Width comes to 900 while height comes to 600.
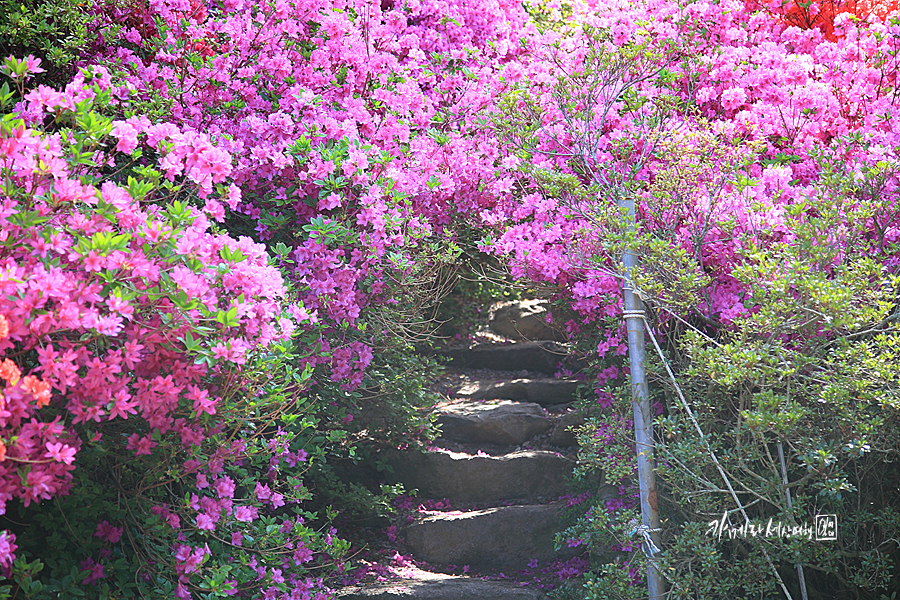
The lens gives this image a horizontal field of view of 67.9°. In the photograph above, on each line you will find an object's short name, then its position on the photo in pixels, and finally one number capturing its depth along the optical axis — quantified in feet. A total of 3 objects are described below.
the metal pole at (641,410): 9.09
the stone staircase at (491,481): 13.43
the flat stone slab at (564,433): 15.30
